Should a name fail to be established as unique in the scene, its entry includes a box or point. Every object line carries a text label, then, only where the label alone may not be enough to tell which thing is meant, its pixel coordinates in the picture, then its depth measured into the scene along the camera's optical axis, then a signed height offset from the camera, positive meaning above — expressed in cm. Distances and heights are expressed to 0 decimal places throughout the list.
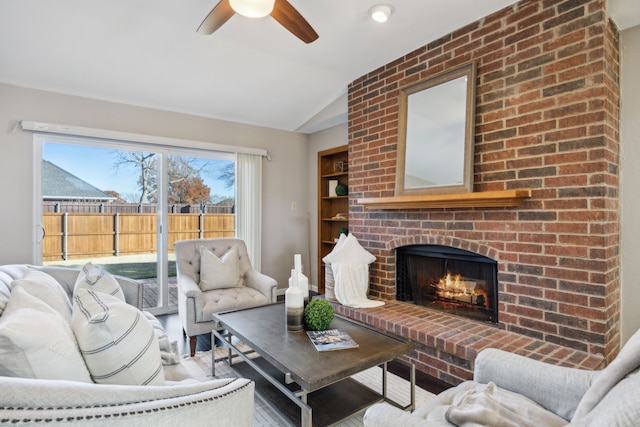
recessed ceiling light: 241 +145
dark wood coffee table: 154 -70
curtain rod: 312 +82
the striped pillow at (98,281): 176 -34
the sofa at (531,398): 87 -64
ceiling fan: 188 +116
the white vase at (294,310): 202 -56
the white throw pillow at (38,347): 83 -34
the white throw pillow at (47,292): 136 -32
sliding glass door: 336 +12
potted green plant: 198 -58
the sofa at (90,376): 71 -40
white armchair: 272 -68
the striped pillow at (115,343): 104 -40
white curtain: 440 +15
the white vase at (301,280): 208 -40
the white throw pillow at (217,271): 321 -54
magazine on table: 176 -67
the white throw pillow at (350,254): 312 -37
